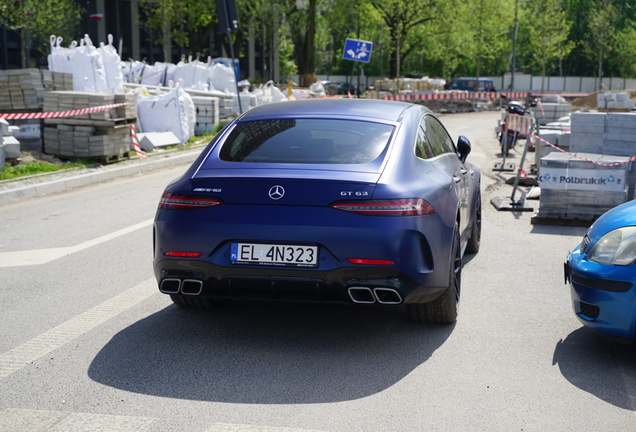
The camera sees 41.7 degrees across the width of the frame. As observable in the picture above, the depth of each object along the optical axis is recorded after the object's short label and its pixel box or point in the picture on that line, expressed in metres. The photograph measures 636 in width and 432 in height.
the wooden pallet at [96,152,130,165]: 16.02
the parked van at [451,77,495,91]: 68.00
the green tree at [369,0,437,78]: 53.75
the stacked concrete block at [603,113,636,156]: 11.65
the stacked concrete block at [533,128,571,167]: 14.26
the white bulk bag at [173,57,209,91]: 30.64
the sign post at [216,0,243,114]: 21.97
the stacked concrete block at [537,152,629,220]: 9.96
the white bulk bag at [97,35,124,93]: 20.41
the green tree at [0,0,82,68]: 33.78
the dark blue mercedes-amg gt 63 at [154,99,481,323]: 4.82
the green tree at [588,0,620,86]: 77.17
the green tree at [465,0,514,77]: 62.31
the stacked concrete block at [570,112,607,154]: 12.07
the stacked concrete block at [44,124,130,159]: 15.58
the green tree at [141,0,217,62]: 47.97
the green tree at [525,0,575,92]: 64.62
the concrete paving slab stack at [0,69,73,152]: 15.80
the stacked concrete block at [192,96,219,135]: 22.59
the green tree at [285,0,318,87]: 46.78
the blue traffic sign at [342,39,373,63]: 35.38
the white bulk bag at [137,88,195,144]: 19.52
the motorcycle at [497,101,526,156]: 18.72
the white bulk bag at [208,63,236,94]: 33.16
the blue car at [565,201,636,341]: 4.76
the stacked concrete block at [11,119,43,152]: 15.71
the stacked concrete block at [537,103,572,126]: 24.36
